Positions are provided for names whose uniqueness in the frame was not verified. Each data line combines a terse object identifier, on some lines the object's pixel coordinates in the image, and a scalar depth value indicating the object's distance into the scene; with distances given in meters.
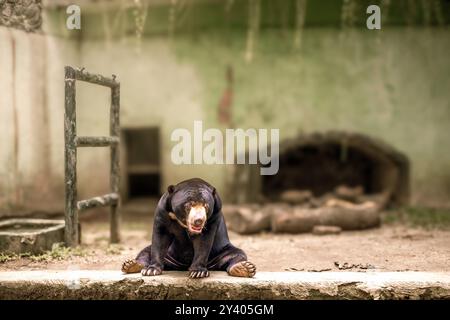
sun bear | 3.86
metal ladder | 5.17
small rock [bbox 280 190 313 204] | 7.63
